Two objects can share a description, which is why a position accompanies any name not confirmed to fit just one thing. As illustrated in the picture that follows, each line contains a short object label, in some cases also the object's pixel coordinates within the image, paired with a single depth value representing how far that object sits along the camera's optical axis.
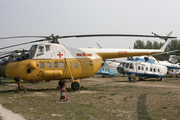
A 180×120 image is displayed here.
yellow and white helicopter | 12.73
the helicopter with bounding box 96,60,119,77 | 33.93
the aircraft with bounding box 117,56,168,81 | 24.66
